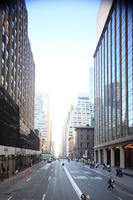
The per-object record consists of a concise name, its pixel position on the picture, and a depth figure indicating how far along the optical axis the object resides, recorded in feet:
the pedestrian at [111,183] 75.07
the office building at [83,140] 394.31
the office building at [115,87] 135.60
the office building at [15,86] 114.86
